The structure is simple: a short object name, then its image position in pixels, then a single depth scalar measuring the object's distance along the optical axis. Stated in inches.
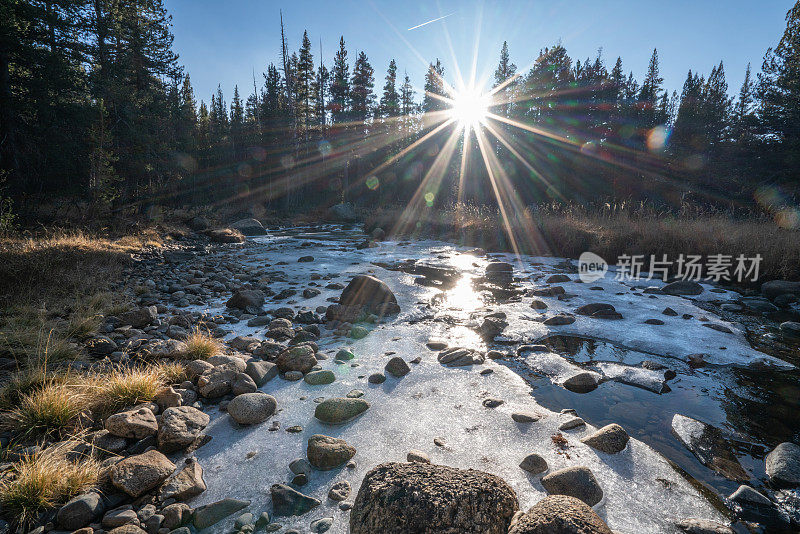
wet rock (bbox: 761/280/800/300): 246.1
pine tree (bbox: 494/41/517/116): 1294.3
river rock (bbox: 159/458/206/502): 74.4
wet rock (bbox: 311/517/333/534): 67.6
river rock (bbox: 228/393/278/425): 102.5
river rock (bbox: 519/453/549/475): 83.8
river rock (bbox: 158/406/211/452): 88.6
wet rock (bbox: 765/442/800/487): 82.0
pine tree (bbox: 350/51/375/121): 1481.3
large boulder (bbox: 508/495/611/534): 52.1
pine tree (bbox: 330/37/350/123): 1481.3
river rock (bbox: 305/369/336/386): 127.5
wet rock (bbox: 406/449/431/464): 85.8
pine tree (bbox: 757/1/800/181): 745.6
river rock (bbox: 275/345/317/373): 135.0
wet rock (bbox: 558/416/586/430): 101.3
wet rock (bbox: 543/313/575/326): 194.2
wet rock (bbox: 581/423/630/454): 91.9
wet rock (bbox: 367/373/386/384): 128.9
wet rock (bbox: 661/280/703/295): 260.9
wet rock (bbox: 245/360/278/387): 125.2
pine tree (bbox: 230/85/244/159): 1427.2
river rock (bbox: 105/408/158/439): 88.4
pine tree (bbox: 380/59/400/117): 1617.9
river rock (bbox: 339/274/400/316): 211.5
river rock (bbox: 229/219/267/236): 703.7
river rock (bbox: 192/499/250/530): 69.0
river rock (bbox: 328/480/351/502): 75.9
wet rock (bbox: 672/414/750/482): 87.1
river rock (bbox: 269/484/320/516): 72.4
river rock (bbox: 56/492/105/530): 65.6
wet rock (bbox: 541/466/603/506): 75.3
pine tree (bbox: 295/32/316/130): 1423.5
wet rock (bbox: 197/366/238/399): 113.8
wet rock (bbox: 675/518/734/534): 67.1
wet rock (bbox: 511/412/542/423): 104.6
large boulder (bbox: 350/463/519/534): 56.4
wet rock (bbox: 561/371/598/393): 127.1
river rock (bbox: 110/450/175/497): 73.0
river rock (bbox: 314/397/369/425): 104.8
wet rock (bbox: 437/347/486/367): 144.3
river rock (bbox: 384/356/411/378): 134.0
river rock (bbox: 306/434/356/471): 85.8
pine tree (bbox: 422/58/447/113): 1653.5
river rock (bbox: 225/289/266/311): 207.9
